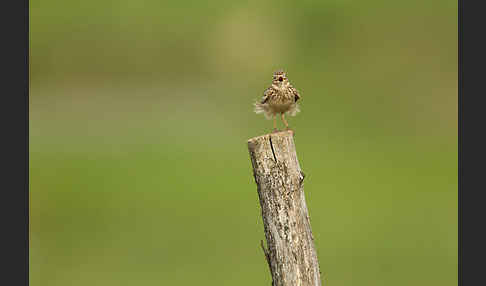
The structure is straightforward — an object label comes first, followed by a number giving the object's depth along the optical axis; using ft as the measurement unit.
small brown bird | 60.29
